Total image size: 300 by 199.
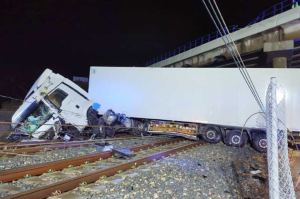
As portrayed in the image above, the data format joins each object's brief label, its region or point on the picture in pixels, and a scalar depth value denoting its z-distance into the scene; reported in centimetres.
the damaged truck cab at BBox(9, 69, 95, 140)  1548
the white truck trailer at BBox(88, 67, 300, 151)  1612
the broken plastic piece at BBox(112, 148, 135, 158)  1109
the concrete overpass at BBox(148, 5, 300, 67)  1775
